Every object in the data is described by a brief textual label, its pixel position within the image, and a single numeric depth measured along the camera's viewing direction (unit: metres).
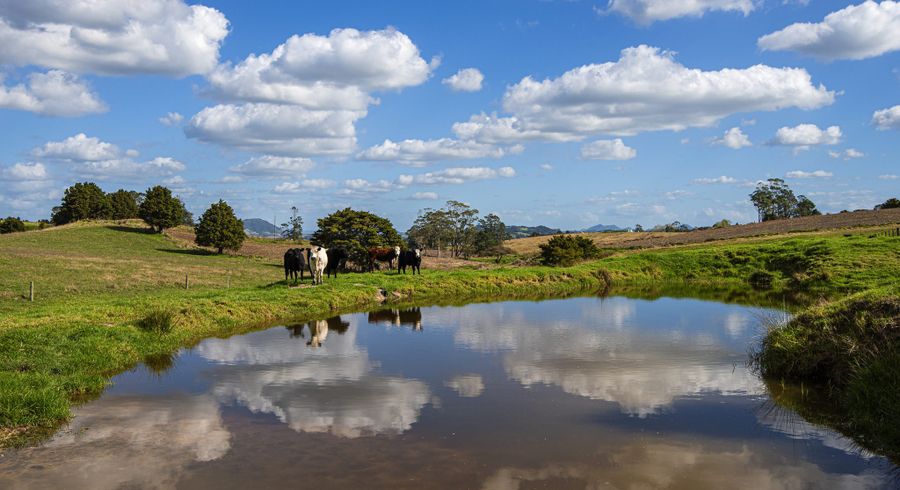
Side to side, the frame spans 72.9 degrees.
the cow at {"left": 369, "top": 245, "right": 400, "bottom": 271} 43.04
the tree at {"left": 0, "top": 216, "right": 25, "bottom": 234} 85.79
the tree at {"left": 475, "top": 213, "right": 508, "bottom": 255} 93.31
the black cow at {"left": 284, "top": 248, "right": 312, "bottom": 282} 34.50
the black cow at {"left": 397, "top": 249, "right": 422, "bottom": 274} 40.31
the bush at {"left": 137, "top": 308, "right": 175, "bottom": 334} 19.11
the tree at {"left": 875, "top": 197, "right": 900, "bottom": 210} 84.62
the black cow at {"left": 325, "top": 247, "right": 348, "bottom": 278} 38.78
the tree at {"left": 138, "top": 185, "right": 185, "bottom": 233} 72.44
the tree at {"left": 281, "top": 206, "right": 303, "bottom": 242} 124.16
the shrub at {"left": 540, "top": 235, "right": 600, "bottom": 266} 50.44
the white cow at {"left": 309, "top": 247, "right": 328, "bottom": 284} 33.36
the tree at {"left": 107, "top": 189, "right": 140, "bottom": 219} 95.94
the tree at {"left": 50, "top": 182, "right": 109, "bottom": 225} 89.25
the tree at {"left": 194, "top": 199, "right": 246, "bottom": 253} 61.88
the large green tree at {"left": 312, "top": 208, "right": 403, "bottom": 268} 45.44
